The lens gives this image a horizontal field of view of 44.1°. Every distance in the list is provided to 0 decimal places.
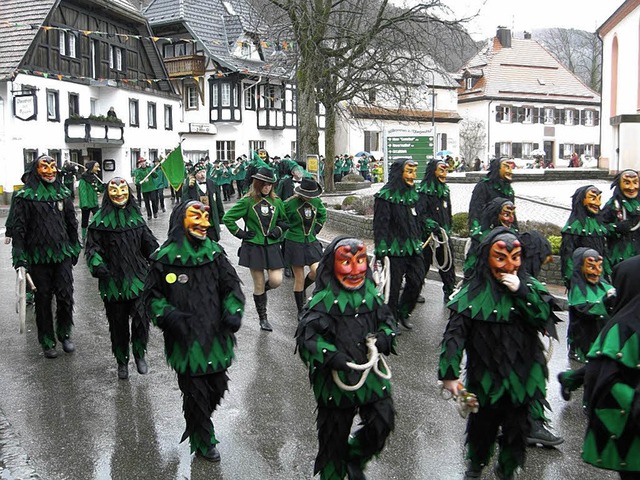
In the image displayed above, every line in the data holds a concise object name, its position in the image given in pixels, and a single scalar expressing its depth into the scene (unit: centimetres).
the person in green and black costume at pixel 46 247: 833
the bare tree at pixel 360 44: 2498
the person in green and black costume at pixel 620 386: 347
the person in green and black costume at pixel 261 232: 957
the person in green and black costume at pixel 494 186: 1013
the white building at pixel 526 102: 6462
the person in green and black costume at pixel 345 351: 469
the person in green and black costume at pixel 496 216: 822
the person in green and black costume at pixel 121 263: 748
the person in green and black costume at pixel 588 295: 660
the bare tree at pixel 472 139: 6438
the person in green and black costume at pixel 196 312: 550
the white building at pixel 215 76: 4722
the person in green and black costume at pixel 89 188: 1599
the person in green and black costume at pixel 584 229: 829
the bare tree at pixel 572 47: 7544
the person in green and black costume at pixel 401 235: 937
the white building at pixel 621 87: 3131
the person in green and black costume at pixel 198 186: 1683
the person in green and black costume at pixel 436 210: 1030
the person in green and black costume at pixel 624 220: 870
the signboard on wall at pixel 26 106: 2898
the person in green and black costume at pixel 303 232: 991
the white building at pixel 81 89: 3080
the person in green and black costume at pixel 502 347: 474
